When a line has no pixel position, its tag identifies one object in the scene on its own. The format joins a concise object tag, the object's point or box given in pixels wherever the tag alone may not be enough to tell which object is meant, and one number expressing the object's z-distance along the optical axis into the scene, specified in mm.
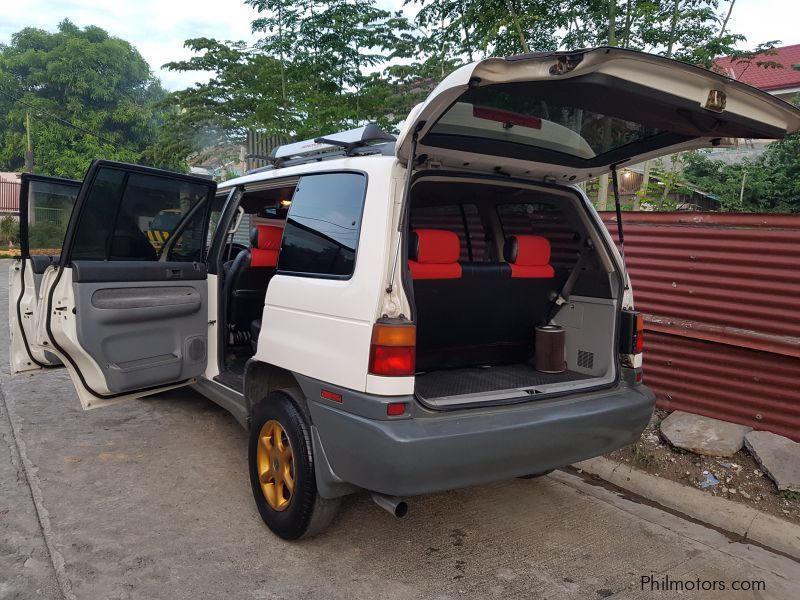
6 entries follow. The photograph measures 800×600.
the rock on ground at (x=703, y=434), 4023
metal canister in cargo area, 3652
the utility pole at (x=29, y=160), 27688
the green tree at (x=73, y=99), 36906
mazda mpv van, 2434
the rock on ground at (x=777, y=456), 3596
